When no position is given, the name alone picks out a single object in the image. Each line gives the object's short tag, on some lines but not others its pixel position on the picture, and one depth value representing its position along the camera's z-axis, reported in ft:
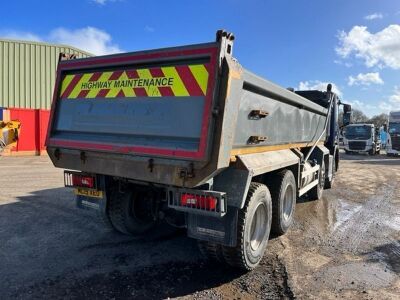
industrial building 82.23
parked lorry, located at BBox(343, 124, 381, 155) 94.43
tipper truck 12.30
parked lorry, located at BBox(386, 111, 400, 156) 88.43
